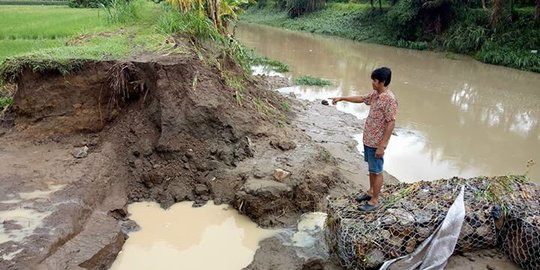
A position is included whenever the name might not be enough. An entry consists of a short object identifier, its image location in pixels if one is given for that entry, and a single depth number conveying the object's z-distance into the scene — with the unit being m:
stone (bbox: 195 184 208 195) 5.22
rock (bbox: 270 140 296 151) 5.93
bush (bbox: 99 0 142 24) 8.85
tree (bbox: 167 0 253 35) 7.69
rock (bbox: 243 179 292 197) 4.79
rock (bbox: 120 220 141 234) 4.55
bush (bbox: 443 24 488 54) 19.22
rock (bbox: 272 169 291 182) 5.01
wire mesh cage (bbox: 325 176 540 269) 3.47
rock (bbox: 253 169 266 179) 5.11
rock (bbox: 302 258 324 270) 3.95
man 3.67
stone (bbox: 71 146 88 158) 5.20
